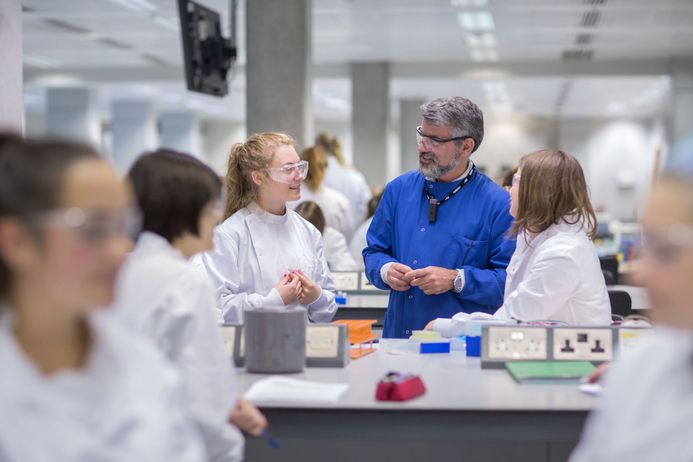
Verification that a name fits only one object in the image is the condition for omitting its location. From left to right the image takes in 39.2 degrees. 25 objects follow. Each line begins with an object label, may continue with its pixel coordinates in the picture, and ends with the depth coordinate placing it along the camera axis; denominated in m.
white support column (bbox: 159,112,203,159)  26.33
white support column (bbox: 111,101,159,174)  22.80
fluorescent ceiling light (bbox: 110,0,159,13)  11.47
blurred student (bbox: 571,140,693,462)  1.53
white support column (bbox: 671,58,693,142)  16.17
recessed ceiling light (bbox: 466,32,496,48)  14.12
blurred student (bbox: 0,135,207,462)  1.51
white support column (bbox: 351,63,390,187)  16.47
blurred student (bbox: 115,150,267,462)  2.07
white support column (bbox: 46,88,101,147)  19.50
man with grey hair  3.97
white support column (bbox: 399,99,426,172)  20.80
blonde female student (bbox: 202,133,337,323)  3.60
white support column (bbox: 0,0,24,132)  4.17
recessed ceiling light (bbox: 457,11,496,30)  12.31
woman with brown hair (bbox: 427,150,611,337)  3.29
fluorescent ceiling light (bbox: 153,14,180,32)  12.51
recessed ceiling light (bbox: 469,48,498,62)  15.77
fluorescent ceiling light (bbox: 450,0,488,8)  11.45
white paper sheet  2.59
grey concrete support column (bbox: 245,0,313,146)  8.43
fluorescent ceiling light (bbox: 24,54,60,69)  16.31
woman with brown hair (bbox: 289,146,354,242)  7.38
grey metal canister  2.91
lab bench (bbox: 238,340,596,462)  2.53
